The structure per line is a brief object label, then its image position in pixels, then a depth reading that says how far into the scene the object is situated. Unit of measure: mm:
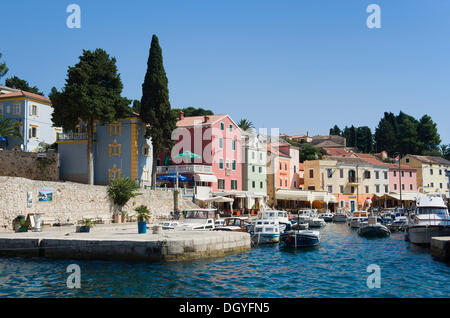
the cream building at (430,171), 87562
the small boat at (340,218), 60191
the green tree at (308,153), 91312
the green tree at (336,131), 155625
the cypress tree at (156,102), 48188
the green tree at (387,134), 123000
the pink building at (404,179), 83938
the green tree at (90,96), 43000
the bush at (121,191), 40062
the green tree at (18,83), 82188
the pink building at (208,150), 53988
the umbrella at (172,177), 49159
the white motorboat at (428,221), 30531
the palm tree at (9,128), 49759
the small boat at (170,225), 32922
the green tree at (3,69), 57700
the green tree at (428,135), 116688
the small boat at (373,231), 38750
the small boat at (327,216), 60250
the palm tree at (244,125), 85394
